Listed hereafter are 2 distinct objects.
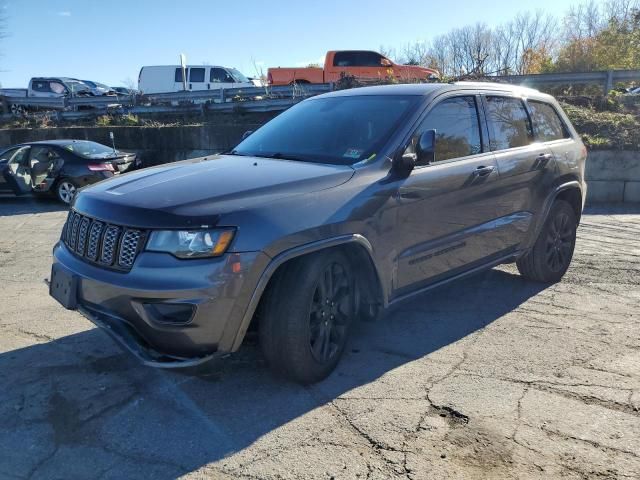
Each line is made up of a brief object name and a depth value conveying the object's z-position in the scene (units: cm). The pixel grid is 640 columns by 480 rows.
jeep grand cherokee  292
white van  2242
